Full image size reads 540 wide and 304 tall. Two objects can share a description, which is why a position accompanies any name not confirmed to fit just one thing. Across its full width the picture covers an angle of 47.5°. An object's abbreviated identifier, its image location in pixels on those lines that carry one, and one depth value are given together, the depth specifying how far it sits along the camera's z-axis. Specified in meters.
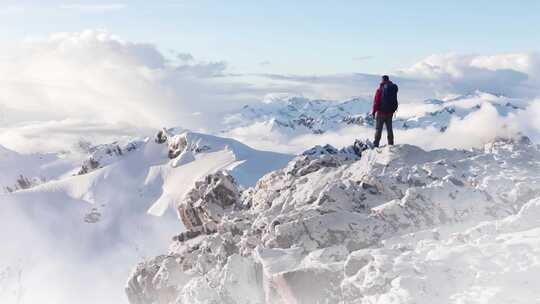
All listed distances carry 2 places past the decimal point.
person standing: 27.47
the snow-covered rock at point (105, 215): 123.52
